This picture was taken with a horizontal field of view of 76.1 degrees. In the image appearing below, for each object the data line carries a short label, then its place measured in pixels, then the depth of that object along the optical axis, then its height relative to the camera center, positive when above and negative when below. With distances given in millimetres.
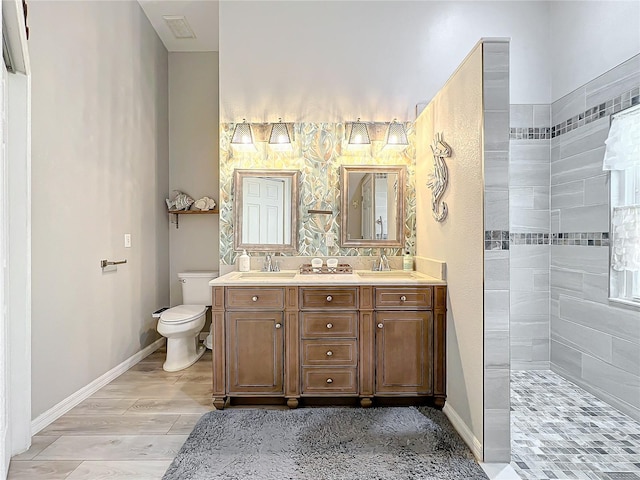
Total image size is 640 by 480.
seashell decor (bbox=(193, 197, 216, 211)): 4141 +343
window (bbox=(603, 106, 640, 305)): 2582 +231
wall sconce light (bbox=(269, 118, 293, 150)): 3334 +842
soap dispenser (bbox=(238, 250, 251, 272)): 3311 -204
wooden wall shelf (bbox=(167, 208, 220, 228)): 4137 +264
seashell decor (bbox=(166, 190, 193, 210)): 4137 +362
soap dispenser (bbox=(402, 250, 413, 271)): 3312 -195
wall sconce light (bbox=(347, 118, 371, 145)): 3316 +846
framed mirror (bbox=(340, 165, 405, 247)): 3387 +267
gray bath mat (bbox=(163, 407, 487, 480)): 1972 -1128
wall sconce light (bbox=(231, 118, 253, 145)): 3312 +836
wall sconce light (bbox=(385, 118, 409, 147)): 3289 +831
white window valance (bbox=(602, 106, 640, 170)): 2574 +626
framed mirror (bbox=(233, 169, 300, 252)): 3398 +207
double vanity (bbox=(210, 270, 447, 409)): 2699 -656
